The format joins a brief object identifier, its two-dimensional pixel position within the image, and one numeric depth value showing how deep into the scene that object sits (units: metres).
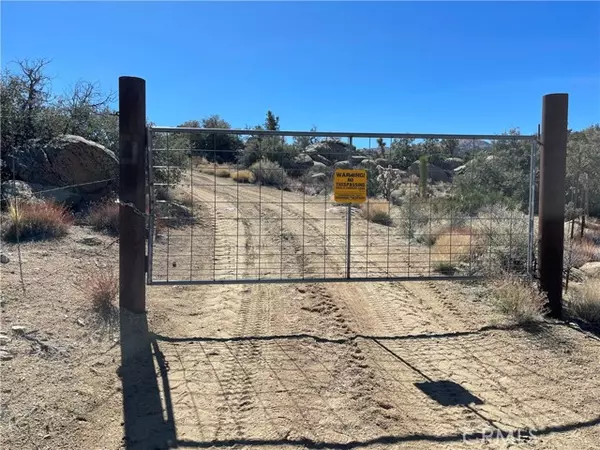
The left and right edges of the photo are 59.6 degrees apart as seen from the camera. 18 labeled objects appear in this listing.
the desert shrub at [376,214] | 15.20
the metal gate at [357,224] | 7.93
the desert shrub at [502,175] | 15.14
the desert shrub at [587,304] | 6.63
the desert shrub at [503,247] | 7.81
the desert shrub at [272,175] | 15.44
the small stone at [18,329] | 5.03
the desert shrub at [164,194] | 14.77
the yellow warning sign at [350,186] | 6.63
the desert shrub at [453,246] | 9.34
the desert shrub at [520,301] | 6.33
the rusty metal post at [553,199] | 6.55
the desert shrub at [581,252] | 9.89
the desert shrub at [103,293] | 5.87
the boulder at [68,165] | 12.59
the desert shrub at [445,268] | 8.94
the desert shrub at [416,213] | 12.68
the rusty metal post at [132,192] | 5.60
